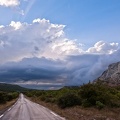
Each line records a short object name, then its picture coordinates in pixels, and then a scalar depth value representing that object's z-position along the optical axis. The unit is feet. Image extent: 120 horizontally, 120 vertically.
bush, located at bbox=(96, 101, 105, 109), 45.14
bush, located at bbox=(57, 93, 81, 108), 55.97
